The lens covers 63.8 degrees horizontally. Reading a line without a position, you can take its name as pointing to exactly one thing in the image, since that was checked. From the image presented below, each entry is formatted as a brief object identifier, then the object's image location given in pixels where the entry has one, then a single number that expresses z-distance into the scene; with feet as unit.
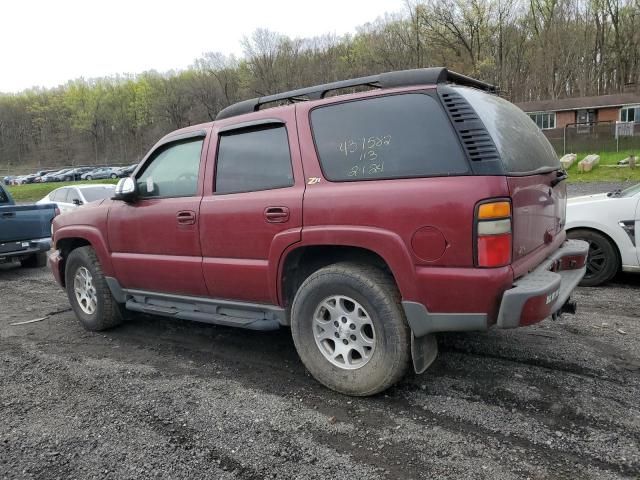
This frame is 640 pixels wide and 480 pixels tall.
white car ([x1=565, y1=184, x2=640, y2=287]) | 18.88
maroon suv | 9.52
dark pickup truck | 28.25
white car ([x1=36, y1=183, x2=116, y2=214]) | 42.91
